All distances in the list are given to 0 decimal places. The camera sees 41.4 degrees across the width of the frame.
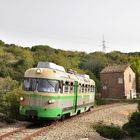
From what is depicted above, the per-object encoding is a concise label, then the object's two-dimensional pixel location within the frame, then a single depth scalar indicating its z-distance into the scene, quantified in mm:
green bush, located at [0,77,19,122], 11057
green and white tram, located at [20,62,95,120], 9147
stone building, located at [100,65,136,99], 35348
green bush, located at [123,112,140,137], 8942
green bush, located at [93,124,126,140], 8232
